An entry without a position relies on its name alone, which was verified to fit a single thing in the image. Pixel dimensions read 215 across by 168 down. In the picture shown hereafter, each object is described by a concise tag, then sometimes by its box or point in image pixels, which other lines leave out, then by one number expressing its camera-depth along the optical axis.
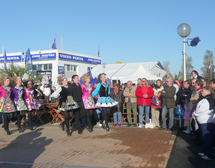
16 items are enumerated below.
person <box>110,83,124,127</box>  9.63
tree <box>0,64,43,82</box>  26.62
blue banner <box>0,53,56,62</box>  39.44
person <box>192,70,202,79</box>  9.89
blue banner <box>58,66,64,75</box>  39.63
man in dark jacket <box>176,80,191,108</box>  8.34
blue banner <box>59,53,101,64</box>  40.47
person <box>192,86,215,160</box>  5.24
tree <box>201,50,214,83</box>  52.80
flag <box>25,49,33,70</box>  34.12
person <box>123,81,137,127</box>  9.54
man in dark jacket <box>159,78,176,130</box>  8.60
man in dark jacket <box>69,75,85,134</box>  8.23
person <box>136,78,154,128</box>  9.24
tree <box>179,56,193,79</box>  54.54
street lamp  10.76
